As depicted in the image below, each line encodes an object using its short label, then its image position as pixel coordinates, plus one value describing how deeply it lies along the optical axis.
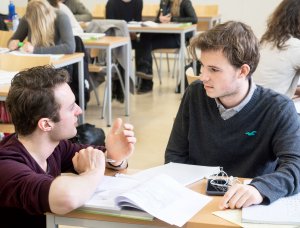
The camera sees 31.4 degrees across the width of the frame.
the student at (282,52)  2.91
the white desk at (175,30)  5.45
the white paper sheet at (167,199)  1.29
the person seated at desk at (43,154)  1.33
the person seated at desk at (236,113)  1.73
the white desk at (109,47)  4.41
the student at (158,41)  6.02
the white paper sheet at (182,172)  1.57
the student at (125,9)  6.32
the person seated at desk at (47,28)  3.98
